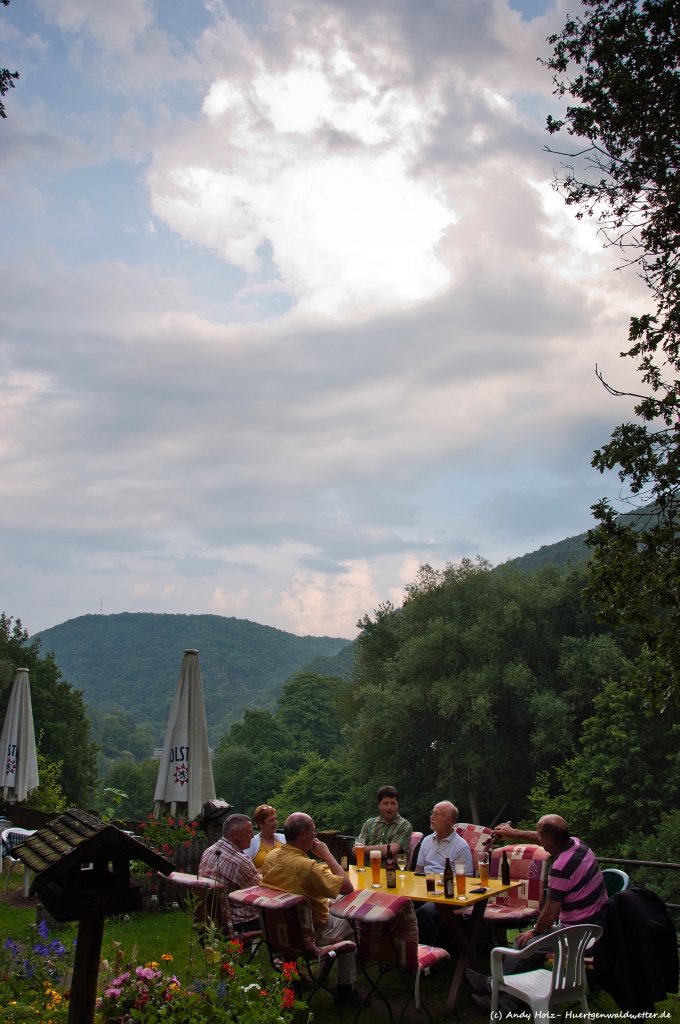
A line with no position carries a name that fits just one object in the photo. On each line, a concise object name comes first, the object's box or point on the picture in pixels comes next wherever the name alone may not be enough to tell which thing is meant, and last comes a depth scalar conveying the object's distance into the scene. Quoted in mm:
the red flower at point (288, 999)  3286
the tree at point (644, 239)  6117
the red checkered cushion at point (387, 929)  4336
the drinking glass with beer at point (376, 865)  5422
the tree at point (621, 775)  23000
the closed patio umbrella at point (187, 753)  7688
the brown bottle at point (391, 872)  5270
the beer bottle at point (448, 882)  4887
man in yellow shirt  4406
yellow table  4734
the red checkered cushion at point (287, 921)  4266
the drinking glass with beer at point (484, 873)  5316
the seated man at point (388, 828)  6566
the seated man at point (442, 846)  5996
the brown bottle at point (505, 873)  5373
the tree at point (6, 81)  5594
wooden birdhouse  2822
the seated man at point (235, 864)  5031
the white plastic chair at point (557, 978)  3676
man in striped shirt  4469
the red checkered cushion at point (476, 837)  6316
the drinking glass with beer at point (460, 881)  4992
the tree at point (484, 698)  26734
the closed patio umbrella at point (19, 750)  10891
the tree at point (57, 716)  31156
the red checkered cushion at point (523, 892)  5504
